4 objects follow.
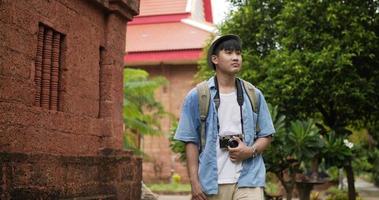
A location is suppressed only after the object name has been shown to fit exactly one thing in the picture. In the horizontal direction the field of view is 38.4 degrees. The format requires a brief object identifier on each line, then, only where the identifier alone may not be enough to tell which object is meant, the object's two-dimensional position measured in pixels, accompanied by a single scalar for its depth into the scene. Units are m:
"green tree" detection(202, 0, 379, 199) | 13.45
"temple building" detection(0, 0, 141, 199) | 5.20
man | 3.32
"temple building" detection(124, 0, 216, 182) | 26.08
